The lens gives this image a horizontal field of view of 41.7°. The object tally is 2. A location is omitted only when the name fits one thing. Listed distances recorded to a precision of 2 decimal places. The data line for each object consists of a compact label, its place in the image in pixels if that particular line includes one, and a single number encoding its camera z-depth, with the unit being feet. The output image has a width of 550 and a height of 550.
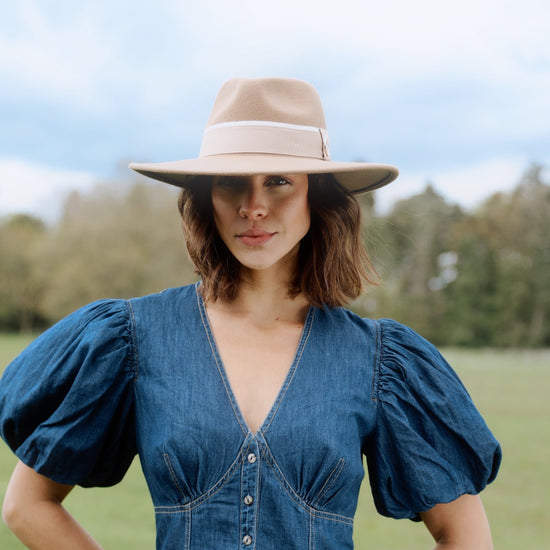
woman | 5.24
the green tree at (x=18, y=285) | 127.34
